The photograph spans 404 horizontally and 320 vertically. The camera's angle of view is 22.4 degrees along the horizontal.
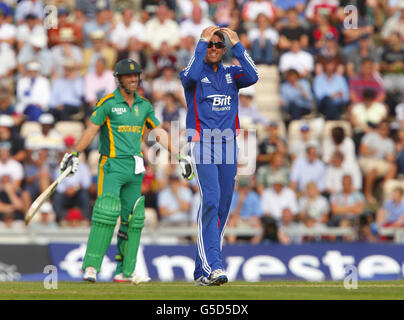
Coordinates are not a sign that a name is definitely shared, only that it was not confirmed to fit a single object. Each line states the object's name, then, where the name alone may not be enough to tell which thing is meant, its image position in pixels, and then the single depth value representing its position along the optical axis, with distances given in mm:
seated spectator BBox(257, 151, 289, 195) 19328
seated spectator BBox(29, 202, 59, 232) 18297
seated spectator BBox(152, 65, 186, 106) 20906
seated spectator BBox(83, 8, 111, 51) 22375
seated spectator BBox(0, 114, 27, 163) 19469
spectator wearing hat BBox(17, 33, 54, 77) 21594
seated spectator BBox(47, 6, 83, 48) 22031
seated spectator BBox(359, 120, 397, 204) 20000
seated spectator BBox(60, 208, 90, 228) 18266
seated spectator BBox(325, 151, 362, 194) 19531
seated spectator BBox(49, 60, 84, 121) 20750
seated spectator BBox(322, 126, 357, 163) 20031
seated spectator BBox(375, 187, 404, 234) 18875
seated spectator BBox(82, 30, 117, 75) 21594
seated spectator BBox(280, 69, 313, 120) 21281
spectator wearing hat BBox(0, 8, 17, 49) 22098
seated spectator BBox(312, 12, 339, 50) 22495
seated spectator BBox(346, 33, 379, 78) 22266
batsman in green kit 11688
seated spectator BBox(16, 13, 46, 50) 22031
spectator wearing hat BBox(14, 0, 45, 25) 22406
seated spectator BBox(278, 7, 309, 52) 22359
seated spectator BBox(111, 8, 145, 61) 22078
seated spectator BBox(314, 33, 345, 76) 21847
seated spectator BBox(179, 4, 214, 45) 22297
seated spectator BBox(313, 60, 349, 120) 21172
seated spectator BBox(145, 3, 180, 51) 22312
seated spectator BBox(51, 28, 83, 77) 21491
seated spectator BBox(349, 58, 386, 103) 21688
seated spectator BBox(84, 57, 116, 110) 20859
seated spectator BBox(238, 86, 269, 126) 20672
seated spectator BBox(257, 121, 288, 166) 19812
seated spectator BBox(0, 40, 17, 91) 21562
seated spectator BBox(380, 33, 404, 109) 22031
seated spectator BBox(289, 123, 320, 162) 20266
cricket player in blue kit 11273
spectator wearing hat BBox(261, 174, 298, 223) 18942
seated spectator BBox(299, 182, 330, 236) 18906
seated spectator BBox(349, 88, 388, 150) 20781
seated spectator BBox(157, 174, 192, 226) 18734
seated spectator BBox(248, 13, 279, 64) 21859
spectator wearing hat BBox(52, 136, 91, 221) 18672
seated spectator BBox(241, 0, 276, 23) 22814
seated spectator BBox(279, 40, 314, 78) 21891
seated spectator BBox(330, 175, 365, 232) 18734
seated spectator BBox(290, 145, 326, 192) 19672
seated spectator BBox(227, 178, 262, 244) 18719
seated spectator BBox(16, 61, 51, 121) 20531
